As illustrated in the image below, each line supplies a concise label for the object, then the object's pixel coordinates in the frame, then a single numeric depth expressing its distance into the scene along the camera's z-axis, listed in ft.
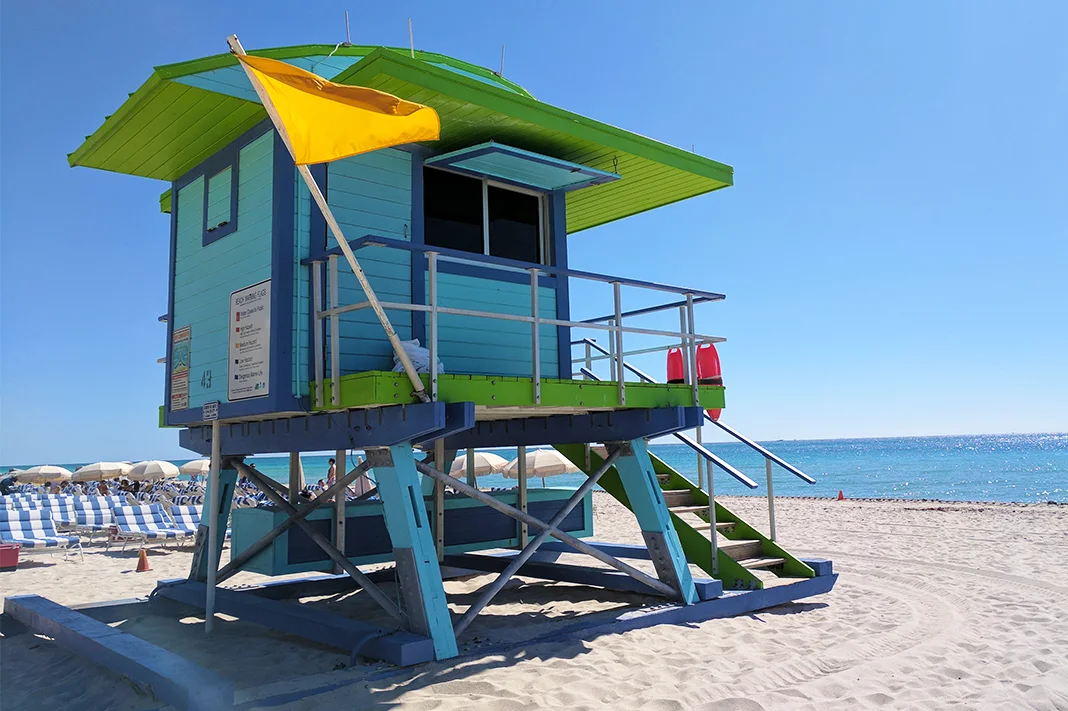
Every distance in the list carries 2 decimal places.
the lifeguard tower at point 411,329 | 23.94
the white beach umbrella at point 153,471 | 113.19
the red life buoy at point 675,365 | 34.73
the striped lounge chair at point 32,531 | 51.21
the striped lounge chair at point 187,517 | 59.62
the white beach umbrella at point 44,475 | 129.18
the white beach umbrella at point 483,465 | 89.56
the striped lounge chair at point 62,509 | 63.00
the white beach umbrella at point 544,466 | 81.30
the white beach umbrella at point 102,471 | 122.11
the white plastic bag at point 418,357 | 24.06
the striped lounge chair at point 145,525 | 56.13
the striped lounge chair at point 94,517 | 60.44
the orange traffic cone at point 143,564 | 46.12
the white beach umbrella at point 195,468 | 109.09
